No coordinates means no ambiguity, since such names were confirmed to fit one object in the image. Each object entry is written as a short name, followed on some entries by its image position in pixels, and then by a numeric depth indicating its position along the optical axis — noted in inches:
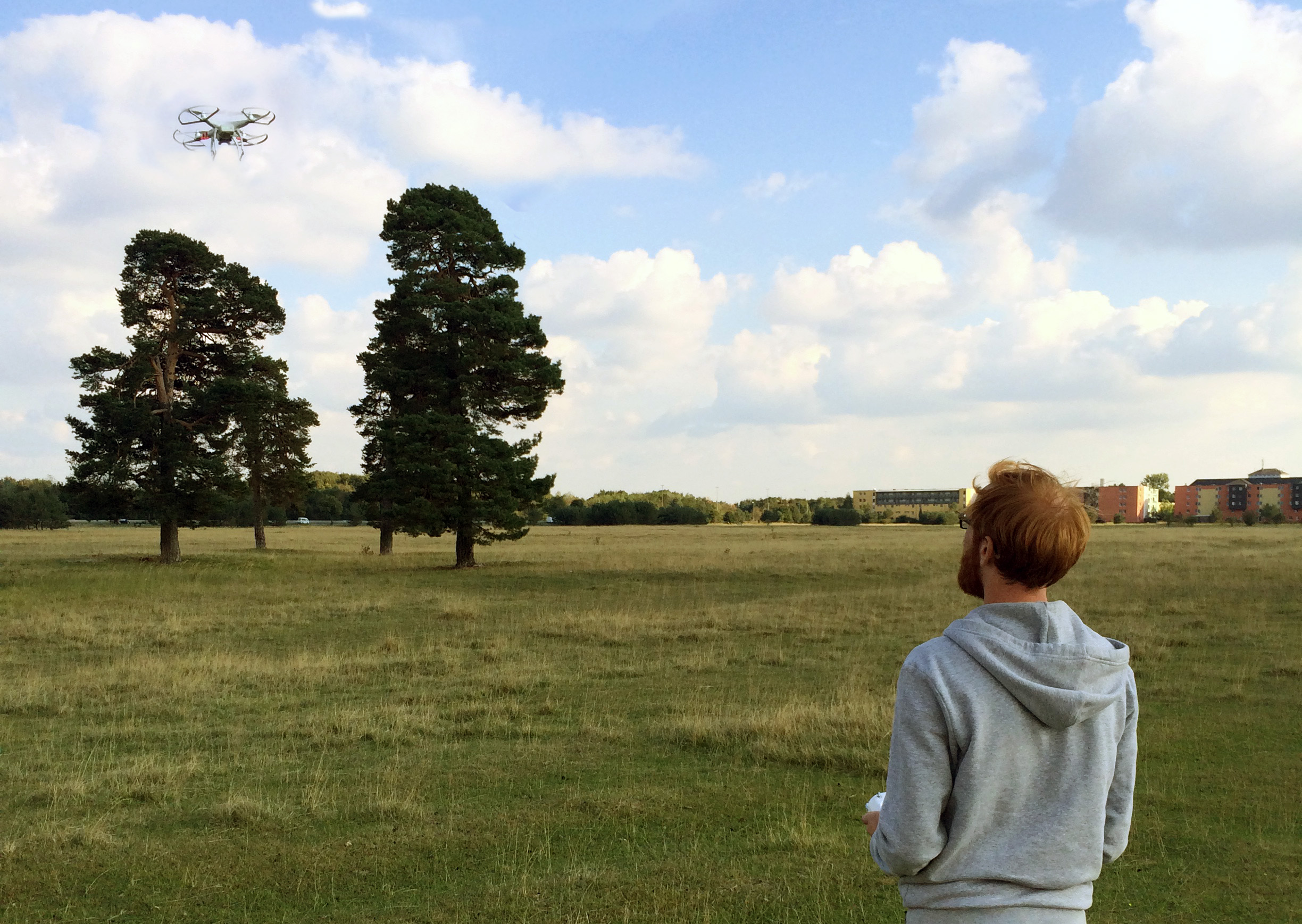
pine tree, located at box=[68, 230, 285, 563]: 1173.7
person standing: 75.9
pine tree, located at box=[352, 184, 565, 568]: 1179.9
